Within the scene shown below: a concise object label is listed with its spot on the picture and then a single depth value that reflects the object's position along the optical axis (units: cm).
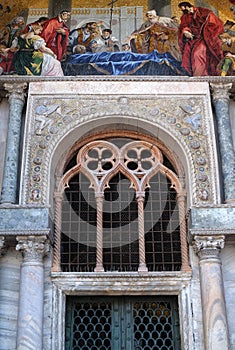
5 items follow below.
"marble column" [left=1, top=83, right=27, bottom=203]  1059
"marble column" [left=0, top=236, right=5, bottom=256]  1009
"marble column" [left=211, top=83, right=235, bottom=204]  1067
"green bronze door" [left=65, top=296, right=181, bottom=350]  1025
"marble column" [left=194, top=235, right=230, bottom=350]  952
